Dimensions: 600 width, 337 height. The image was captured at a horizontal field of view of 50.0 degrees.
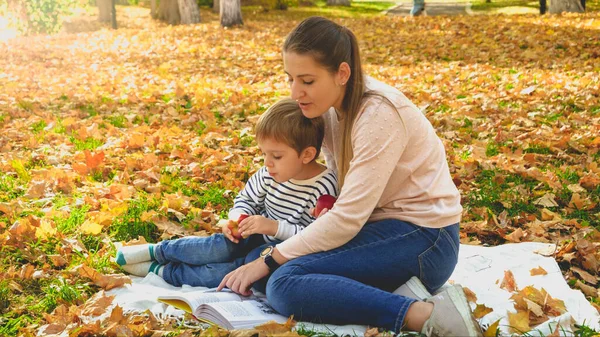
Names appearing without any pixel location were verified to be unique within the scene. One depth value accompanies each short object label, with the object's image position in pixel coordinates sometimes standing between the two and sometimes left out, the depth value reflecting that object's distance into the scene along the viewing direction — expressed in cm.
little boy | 316
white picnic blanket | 274
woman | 272
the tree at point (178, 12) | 1698
